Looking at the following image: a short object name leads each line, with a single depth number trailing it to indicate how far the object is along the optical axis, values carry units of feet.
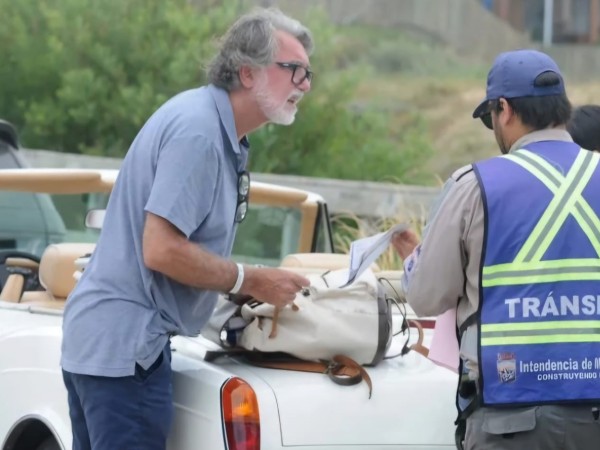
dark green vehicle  39.24
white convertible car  24.63
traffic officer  22.56
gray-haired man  24.76
